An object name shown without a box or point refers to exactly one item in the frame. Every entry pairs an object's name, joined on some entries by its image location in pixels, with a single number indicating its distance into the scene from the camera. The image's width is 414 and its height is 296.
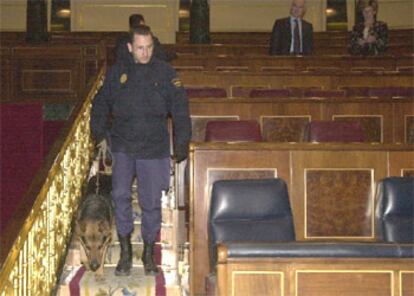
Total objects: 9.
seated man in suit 8.26
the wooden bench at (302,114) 6.44
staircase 4.16
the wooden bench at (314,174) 4.59
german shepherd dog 4.32
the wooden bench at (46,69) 9.34
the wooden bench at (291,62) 8.36
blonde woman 8.55
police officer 4.20
